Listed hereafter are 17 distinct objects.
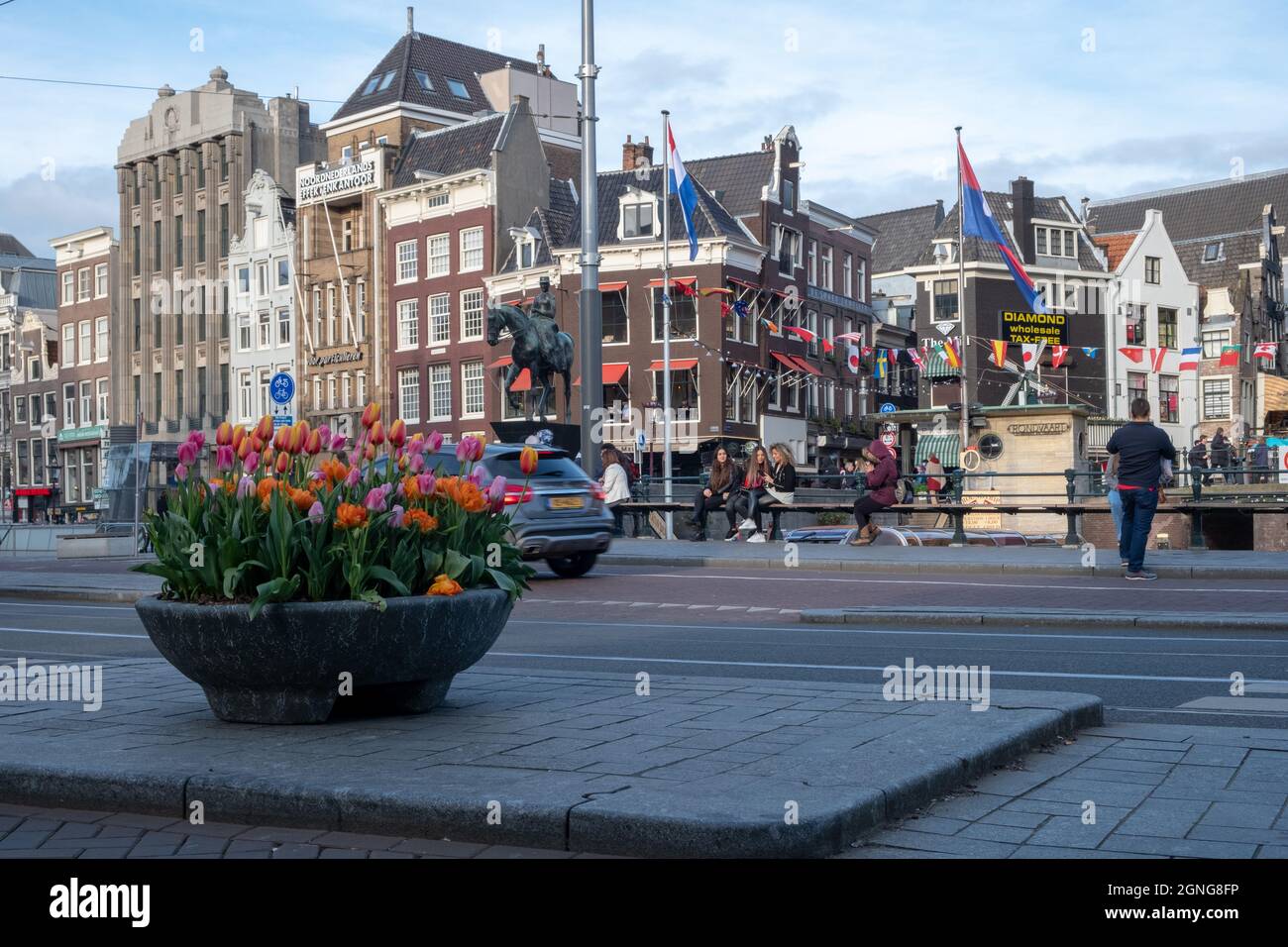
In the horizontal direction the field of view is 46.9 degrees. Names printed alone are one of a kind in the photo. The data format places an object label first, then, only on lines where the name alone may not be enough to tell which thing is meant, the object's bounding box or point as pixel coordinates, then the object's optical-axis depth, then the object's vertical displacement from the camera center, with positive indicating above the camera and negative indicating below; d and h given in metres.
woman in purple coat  21.67 -0.42
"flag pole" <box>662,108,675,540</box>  44.06 +3.52
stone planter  5.56 -0.68
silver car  17.09 -0.50
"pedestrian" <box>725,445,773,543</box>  23.55 -0.43
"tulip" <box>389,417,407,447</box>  6.06 +0.15
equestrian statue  28.23 +2.46
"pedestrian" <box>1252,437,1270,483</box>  38.94 -0.04
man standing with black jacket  15.48 -0.14
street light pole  23.38 +2.99
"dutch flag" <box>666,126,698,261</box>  36.62 +7.21
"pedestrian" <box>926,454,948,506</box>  31.53 -0.49
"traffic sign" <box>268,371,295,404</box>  24.03 +1.36
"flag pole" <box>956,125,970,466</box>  40.92 +4.70
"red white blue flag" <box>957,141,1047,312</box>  38.59 +6.28
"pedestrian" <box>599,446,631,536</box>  24.78 -0.32
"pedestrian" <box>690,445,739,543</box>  23.98 -0.35
